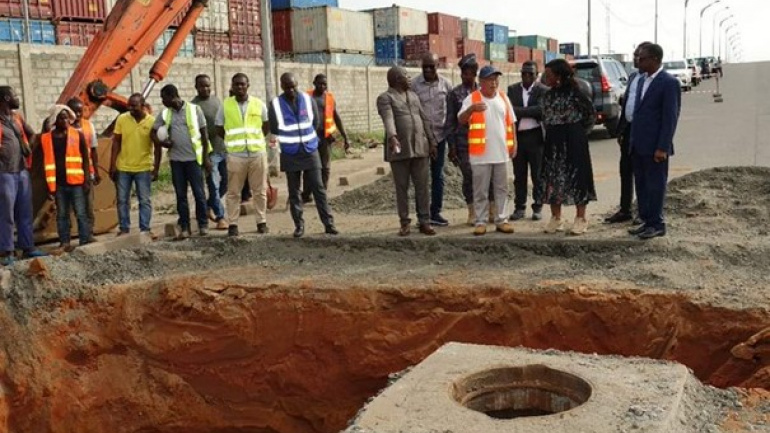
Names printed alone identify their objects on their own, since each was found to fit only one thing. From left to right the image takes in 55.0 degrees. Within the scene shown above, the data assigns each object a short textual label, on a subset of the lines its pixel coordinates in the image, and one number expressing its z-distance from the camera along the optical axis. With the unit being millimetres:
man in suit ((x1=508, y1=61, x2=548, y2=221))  7758
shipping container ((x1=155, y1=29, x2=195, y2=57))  22625
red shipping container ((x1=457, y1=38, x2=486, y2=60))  41406
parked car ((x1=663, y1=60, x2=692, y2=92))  39878
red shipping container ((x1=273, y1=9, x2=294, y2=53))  32812
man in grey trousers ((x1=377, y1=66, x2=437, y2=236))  7324
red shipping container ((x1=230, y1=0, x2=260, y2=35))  26578
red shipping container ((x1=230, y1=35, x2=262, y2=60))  26436
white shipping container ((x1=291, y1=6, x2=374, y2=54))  31703
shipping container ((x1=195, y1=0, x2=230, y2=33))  25328
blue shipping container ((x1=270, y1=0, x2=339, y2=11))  32719
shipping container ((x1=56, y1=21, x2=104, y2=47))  20292
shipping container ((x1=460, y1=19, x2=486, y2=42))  43719
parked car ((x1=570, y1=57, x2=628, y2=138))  17219
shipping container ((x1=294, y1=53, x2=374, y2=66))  31859
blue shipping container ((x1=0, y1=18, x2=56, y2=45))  18577
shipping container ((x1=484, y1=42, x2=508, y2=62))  44250
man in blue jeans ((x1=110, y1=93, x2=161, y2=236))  8258
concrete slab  3392
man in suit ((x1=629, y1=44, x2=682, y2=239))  6320
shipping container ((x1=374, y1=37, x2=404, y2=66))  36438
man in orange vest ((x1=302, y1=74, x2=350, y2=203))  9797
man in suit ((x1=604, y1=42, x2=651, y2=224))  7238
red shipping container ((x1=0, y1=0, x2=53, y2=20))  18703
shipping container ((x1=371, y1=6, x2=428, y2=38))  36469
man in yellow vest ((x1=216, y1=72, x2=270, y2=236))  8000
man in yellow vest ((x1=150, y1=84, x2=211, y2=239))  8219
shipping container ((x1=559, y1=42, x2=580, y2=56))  64750
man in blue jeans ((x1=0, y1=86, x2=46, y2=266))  7773
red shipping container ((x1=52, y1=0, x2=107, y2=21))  20312
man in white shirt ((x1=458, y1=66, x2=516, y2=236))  7270
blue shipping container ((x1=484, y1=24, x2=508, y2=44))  47719
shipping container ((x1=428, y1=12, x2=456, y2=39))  40344
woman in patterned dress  6945
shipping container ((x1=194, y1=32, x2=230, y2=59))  24703
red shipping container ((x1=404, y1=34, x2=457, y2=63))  37062
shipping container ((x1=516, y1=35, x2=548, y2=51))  54656
